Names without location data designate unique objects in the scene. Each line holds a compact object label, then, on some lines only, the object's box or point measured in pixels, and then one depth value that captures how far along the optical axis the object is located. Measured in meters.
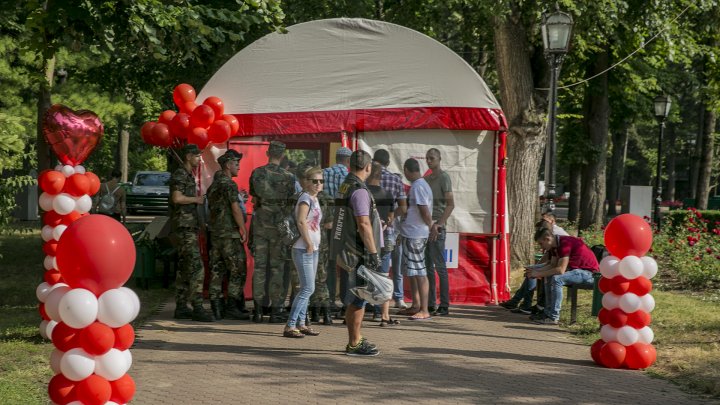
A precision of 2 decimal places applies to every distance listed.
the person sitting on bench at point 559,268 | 11.12
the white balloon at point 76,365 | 5.31
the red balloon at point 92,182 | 9.38
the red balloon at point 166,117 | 12.80
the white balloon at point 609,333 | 8.72
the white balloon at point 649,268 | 8.75
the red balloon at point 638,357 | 8.59
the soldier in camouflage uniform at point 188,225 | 11.06
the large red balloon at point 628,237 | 8.78
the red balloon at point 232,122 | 12.60
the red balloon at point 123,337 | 5.49
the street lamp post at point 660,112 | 25.34
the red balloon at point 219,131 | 12.32
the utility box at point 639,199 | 28.07
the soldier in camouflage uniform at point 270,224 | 10.80
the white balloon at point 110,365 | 5.39
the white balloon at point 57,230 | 9.16
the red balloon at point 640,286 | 8.75
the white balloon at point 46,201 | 9.17
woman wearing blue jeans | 9.43
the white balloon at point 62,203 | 9.15
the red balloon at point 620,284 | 8.75
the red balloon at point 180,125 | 12.42
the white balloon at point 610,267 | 8.78
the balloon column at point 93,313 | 5.29
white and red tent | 12.79
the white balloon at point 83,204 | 9.30
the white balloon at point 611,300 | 8.75
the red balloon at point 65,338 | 5.39
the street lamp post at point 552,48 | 12.66
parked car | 35.78
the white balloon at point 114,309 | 5.35
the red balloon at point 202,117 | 12.27
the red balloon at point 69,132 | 9.23
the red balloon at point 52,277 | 9.10
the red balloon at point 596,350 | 8.80
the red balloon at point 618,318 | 8.67
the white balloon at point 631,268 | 8.68
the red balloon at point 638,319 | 8.69
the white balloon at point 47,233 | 9.24
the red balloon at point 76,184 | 9.20
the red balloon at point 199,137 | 12.25
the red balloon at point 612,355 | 8.59
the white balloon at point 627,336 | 8.62
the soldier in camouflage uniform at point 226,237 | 11.13
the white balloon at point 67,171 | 9.23
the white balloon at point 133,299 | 5.48
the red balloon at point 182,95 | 12.76
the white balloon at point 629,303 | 8.65
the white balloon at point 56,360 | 5.47
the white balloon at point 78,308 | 5.23
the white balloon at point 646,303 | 8.69
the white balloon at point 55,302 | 5.29
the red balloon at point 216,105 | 12.58
